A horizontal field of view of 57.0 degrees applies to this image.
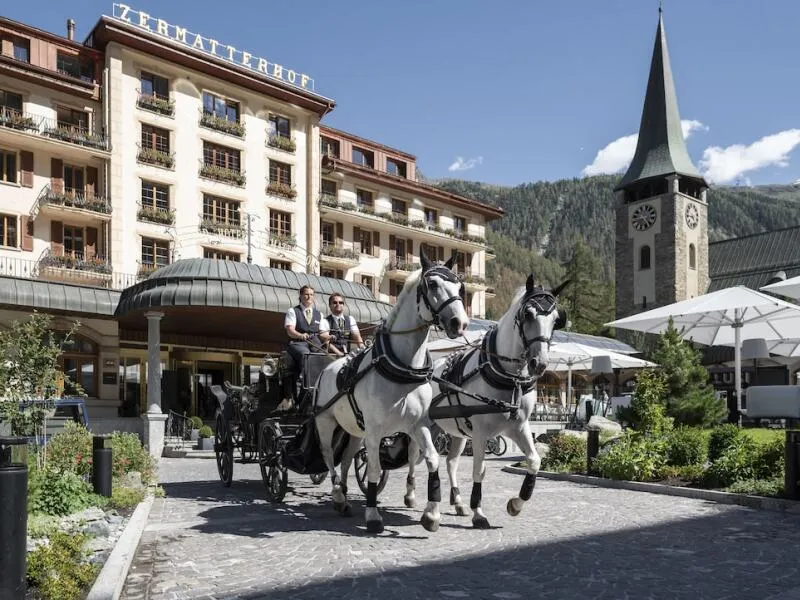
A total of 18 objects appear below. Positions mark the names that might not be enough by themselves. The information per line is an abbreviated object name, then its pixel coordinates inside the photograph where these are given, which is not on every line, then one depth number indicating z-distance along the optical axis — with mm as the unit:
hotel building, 27484
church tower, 68688
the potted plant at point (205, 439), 23688
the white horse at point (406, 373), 7414
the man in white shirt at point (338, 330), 10148
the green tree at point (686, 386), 19984
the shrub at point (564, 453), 14578
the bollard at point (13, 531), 4348
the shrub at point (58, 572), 5066
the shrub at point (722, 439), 12188
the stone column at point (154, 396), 23672
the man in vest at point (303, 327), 10047
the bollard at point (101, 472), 9469
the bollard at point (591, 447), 13578
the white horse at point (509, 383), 7891
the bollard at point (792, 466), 9766
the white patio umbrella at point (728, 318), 16125
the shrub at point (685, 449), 12820
